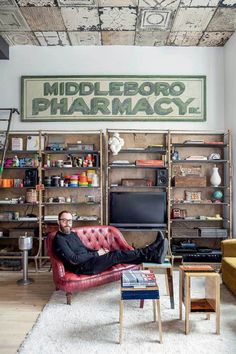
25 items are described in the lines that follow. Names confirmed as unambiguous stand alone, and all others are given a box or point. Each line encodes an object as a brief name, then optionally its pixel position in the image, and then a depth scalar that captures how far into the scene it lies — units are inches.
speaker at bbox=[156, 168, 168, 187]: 217.3
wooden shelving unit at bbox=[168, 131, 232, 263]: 214.4
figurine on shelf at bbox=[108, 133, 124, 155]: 213.9
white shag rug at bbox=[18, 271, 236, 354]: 106.8
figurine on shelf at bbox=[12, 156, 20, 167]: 214.2
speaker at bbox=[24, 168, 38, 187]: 214.4
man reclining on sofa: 152.5
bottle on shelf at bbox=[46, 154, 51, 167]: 215.7
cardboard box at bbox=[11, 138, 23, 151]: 219.0
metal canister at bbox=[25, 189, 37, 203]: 212.9
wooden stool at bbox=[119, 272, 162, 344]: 114.5
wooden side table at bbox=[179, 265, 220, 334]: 118.8
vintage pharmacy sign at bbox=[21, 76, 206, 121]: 227.1
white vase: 216.5
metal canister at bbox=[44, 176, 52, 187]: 214.8
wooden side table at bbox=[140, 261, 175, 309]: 141.6
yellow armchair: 153.5
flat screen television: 214.7
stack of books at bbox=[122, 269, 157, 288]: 117.2
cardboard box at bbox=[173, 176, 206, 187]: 215.2
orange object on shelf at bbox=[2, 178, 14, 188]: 215.2
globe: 218.5
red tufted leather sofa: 146.7
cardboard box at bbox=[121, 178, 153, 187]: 217.6
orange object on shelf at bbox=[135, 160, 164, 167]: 213.9
